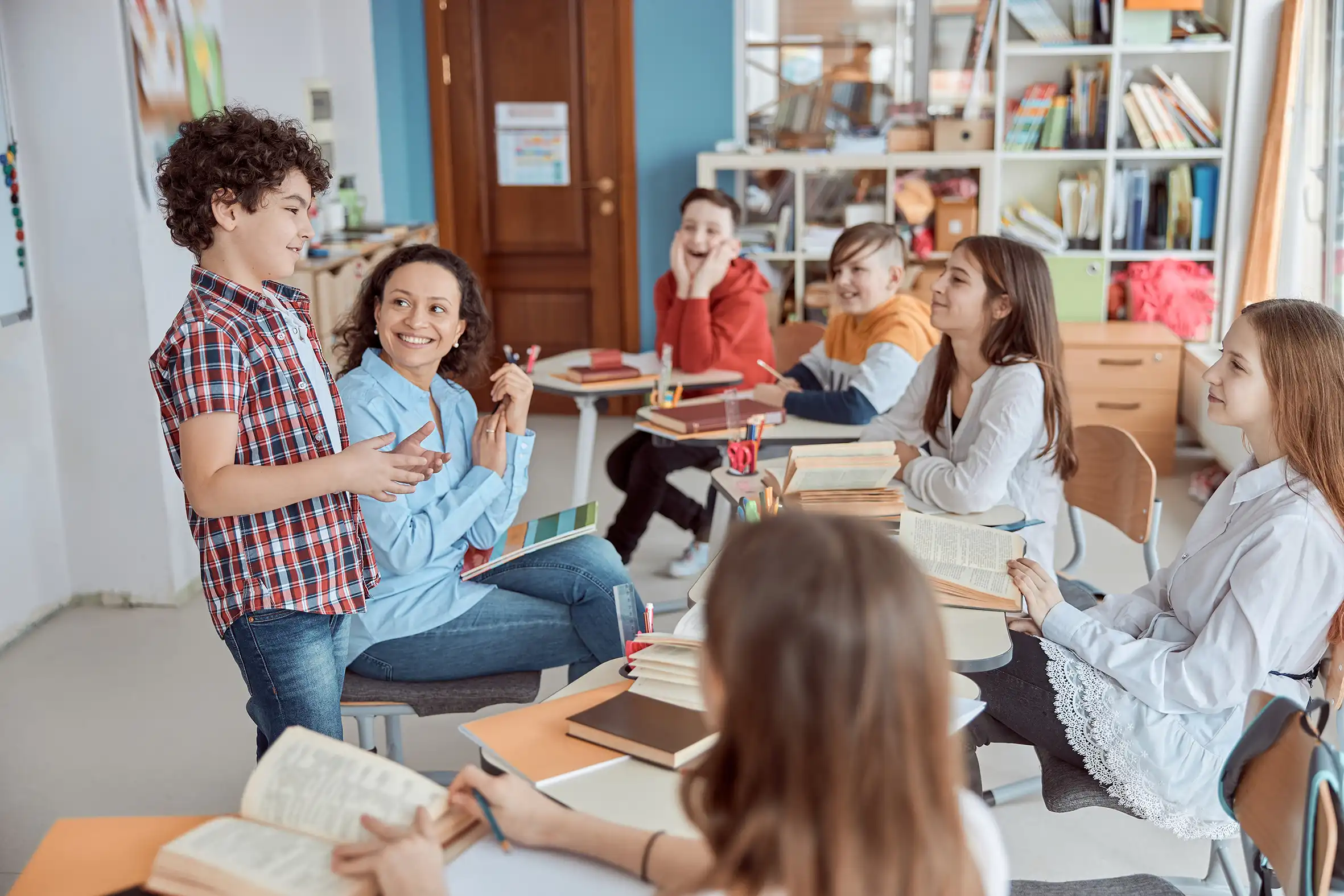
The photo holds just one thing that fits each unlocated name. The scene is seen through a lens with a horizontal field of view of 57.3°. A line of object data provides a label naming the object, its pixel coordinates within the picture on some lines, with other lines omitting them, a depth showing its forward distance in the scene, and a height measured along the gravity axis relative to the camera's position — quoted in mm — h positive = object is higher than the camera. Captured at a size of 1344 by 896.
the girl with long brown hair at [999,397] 2533 -465
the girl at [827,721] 847 -369
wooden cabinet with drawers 5035 -837
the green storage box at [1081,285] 5551 -476
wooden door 5879 +48
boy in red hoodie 3926 -500
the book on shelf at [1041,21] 5387 +671
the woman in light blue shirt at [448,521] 2135 -593
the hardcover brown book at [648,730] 1458 -655
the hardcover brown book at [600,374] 3756 -577
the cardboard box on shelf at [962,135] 5426 +188
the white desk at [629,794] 1342 -677
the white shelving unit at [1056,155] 5324 +100
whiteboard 3408 -199
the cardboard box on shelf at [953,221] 5430 -183
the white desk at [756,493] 2451 -632
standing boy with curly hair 1661 -339
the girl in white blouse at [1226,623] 1769 -657
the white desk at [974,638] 1741 -664
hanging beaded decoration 3432 +12
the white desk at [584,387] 3717 -608
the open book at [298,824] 1180 -637
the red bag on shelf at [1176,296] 5414 -518
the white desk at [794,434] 3070 -630
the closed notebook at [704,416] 3100 -594
